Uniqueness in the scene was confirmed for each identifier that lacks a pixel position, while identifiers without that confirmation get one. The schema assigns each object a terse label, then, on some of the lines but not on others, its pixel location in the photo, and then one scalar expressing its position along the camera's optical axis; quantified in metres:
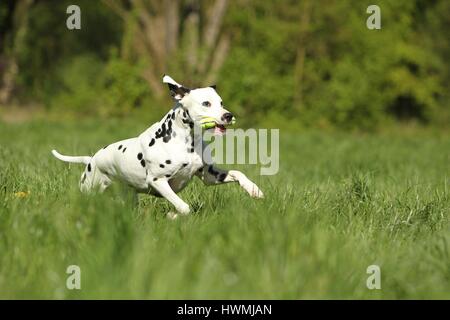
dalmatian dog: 11.22
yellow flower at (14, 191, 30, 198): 11.09
